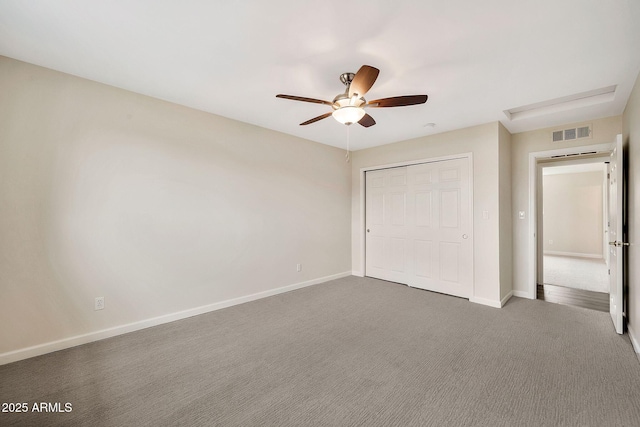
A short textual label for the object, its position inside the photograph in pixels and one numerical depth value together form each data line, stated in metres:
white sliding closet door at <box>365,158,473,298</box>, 4.01
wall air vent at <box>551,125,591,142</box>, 3.56
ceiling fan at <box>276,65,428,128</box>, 2.10
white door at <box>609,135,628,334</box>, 2.73
